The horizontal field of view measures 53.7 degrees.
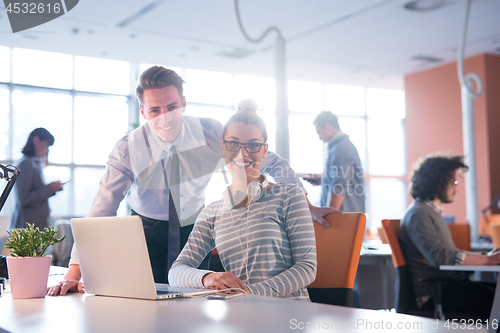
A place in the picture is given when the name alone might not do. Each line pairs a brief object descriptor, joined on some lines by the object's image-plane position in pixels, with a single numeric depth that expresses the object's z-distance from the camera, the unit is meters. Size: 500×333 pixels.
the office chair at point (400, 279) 2.66
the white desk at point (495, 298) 2.07
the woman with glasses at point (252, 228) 1.46
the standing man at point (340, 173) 3.83
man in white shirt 1.74
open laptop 1.11
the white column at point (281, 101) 3.33
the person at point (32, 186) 3.93
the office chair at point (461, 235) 3.34
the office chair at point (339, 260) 1.63
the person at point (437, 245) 2.48
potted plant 1.19
